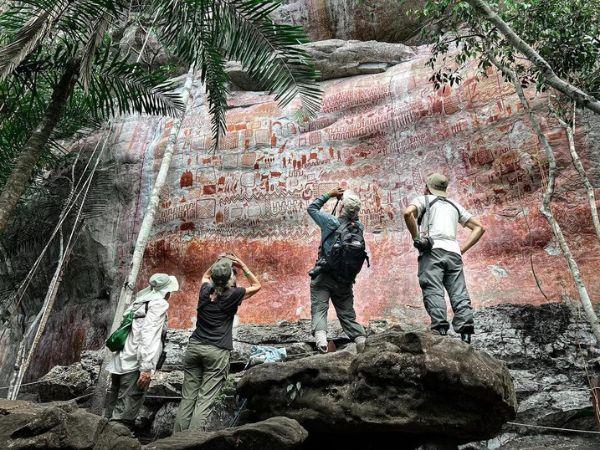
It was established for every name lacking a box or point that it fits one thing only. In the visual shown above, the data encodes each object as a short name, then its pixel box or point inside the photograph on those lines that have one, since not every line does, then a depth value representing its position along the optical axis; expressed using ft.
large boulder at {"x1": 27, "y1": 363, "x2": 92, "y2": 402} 26.14
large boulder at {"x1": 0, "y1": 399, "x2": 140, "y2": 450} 11.41
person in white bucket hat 17.15
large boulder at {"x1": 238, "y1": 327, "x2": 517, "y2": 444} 14.42
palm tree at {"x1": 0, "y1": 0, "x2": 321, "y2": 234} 19.31
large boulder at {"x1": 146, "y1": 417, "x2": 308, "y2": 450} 12.56
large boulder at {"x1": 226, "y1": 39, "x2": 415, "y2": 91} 42.01
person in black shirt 16.61
